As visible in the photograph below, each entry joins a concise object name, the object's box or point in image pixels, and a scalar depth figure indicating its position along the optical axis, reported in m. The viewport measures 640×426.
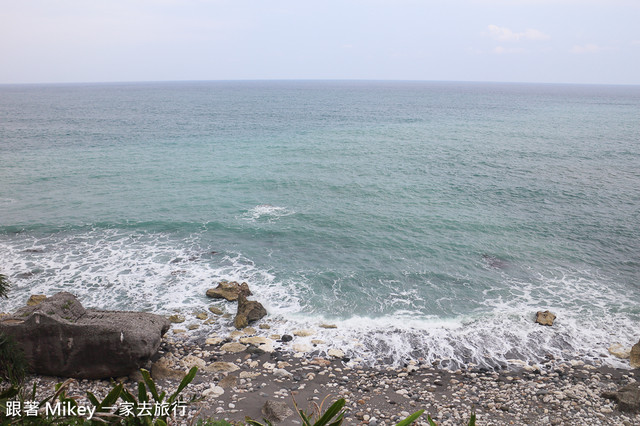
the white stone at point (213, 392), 16.97
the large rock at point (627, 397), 16.43
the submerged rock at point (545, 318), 23.19
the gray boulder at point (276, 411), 15.63
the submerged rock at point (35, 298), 23.52
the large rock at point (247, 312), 22.83
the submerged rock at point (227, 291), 25.50
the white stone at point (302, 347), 20.95
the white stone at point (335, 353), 20.55
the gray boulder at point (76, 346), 17.41
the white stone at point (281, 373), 18.80
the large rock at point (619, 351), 20.75
